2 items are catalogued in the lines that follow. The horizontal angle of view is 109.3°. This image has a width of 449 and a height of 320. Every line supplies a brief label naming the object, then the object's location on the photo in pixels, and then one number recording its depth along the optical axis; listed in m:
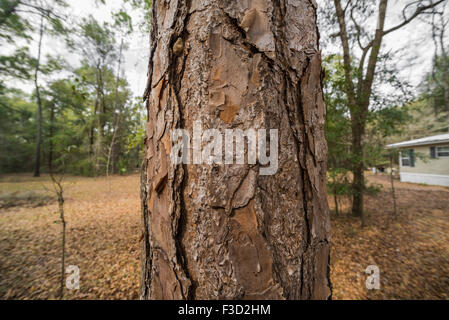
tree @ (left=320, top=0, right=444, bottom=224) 4.66
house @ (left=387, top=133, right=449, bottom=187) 10.87
